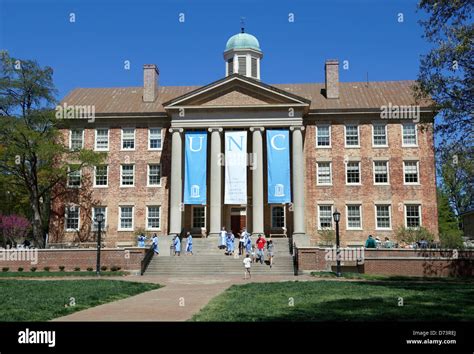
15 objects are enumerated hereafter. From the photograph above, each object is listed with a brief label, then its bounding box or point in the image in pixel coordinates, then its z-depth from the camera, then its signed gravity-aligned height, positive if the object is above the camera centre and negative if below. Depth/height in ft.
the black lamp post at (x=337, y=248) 84.28 -3.59
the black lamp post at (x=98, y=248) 91.33 -2.05
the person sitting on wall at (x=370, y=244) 105.19 -3.47
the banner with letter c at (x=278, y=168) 124.67 +14.56
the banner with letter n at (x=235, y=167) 124.67 +14.83
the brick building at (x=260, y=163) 130.52 +17.05
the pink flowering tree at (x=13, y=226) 137.69 +0.87
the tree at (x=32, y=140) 123.44 +21.78
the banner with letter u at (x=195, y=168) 127.03 +15.00
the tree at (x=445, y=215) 202.51 +5.16
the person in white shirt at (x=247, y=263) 83.92 -5.76
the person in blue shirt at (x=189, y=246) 112.37 -3.93
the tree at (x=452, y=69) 63.46 +21.13
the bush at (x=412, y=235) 123.34 -2.01
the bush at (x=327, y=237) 127.54 -2.43
